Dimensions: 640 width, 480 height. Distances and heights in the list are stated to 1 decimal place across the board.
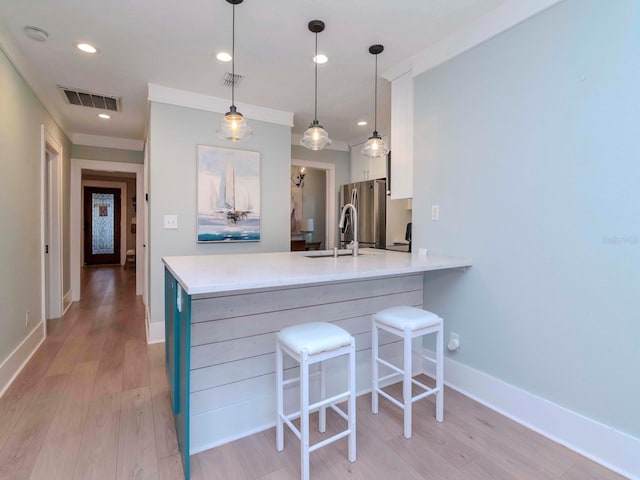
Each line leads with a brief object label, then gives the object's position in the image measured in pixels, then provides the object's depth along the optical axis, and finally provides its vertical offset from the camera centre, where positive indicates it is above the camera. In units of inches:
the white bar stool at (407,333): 69.9 -22.4
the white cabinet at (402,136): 107.3 +32.0
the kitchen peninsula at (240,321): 60.6 -20.4
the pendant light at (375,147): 102.5 +26.3
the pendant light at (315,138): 92.6 +26.3
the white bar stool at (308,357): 56.6 -22.9
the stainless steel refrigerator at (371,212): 177.3 +10.3
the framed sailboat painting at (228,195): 134.8 +14.9
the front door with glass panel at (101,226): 354.0 +3.1
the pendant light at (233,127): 84.0 +26.9
